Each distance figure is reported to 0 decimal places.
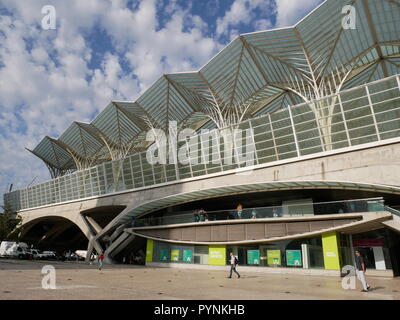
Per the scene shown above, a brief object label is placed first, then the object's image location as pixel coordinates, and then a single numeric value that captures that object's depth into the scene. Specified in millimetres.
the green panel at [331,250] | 22266
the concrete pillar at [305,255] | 23672
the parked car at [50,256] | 46562
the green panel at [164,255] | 33312
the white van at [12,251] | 44312
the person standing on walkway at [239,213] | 27519
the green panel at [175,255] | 32156
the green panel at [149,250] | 34875
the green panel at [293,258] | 24092
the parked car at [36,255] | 45312
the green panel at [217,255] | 28250
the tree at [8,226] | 55719
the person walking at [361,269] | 12125
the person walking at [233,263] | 18992
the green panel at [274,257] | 25062
